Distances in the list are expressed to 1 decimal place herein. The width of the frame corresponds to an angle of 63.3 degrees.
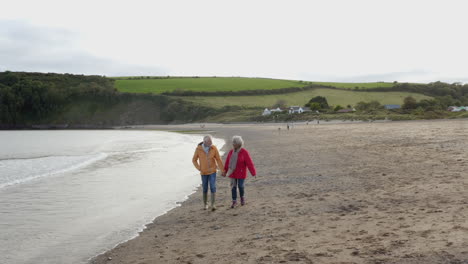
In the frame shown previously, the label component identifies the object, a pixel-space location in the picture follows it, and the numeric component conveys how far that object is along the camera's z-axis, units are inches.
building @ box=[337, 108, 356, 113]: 3045.3
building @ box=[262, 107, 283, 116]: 3446.9
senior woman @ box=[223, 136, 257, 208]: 372.8
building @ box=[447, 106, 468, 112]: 2826.3
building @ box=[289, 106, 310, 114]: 3358.3
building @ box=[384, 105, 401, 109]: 3243.6
